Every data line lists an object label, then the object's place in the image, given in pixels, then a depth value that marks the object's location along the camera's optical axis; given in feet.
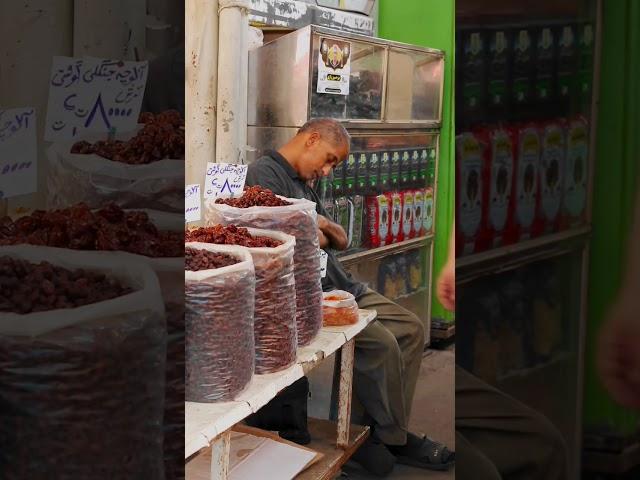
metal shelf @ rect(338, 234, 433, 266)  12.09
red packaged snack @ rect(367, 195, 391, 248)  12.51
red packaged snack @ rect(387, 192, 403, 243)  13.01
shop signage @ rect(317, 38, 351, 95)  10.84
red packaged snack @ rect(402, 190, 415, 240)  13.38
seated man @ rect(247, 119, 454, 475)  8.68
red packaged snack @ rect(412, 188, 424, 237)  13.69
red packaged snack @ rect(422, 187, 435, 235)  14.03
